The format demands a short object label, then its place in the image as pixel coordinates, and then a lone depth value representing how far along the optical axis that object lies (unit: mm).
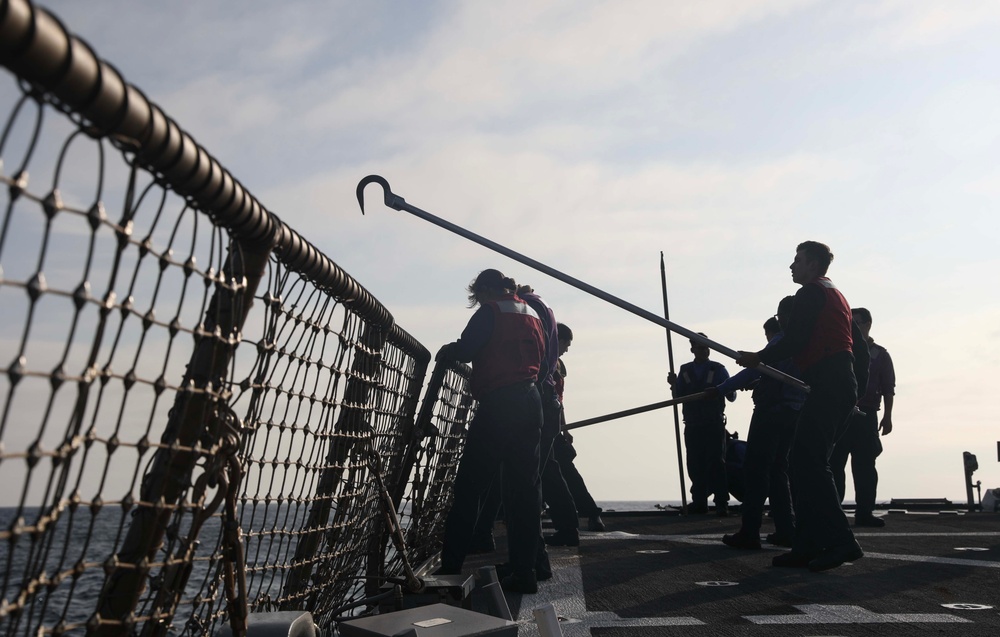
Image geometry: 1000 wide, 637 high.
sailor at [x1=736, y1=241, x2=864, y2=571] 5820
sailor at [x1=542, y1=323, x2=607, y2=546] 7734
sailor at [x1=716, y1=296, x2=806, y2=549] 7090
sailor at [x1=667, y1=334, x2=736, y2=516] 11125
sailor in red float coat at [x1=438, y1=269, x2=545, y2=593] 5230
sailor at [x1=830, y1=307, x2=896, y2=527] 9469
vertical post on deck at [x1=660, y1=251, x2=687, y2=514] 14191
